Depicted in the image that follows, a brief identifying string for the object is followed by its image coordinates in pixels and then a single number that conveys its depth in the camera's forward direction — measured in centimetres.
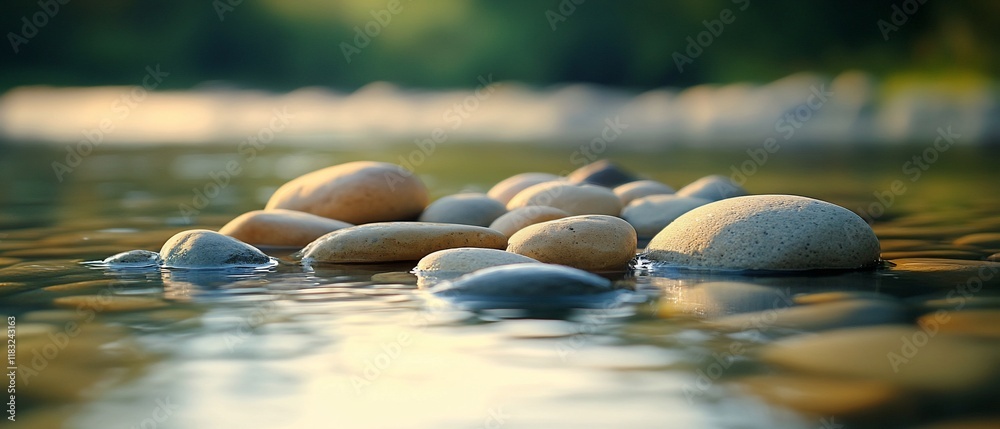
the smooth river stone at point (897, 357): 370
